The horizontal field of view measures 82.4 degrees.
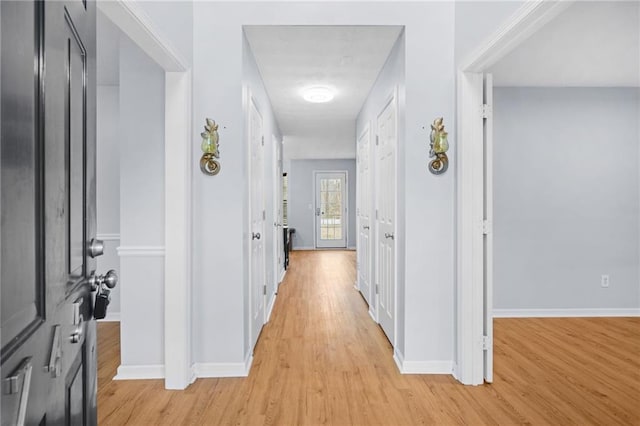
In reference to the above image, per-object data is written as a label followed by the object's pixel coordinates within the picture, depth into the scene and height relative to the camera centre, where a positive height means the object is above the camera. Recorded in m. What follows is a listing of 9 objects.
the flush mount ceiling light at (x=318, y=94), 3.97 +1.31
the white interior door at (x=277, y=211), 5.05 +0.00
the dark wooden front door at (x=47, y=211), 0.60 +0.00
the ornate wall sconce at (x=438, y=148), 2.53 +0.44
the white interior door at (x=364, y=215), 4.36 -0.05
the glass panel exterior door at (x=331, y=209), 10.30 +0.05
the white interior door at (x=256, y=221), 2.99 -0.09
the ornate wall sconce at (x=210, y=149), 2.51 +0.43
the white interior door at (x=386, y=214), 3.09 -0.03
